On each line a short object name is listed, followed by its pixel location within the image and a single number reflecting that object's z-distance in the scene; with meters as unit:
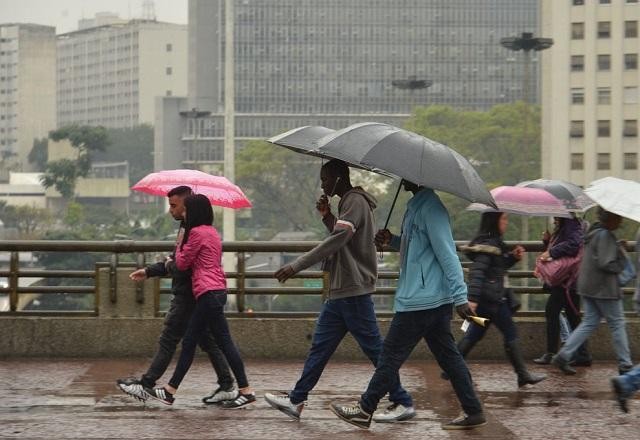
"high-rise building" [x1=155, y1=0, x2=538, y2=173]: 189.12
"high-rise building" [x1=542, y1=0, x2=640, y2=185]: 123.38
